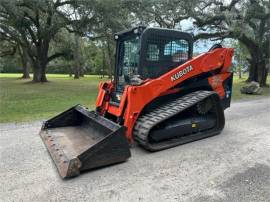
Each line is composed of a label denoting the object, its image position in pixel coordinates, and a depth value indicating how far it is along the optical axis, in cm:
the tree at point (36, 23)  1283
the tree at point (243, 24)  1272
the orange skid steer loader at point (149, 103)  330
